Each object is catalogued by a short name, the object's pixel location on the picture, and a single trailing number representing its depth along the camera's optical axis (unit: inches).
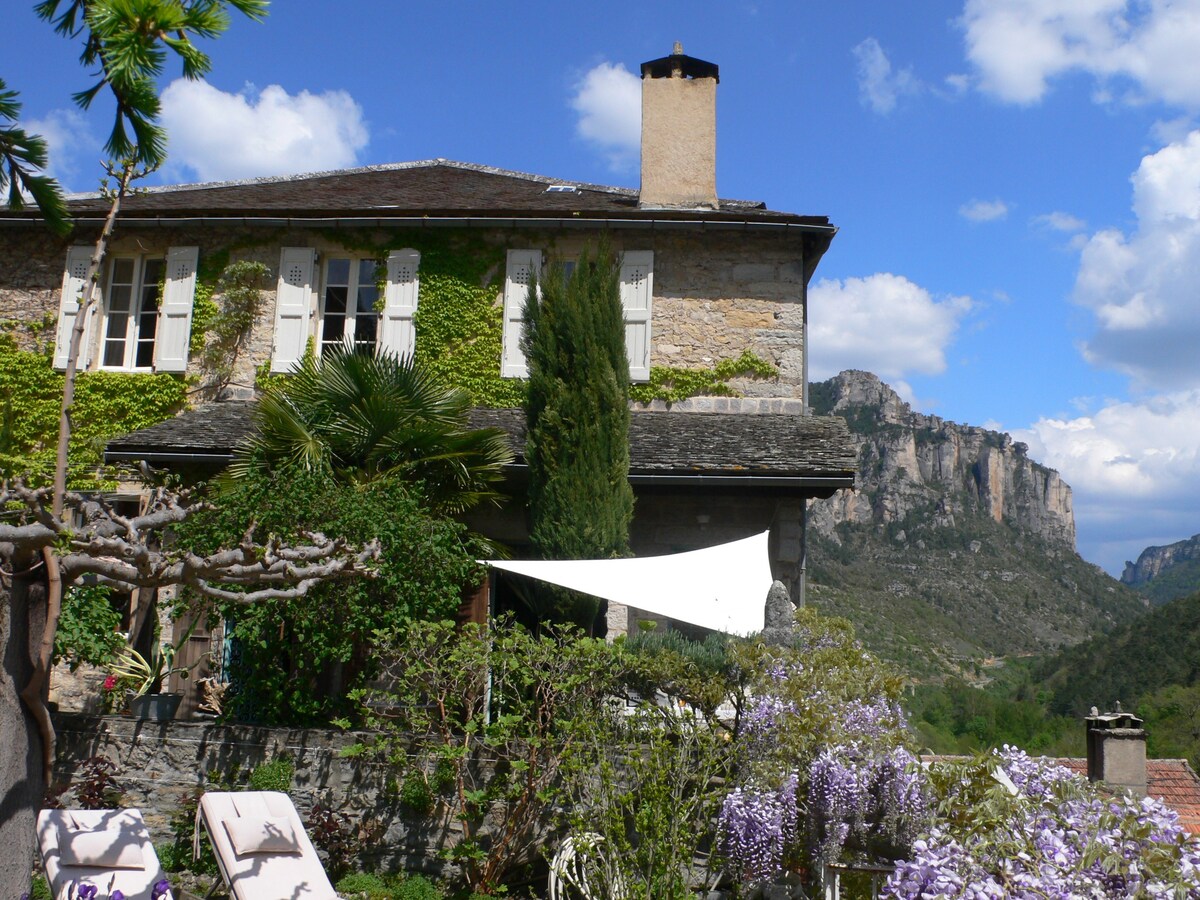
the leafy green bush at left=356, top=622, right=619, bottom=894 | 270.2
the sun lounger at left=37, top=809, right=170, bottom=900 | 231.6
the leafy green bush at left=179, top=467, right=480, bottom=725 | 309.6
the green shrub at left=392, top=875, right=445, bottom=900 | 265.4
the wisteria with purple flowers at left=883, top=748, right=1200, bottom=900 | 148.5
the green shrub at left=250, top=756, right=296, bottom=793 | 291.1
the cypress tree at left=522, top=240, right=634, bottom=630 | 362.9
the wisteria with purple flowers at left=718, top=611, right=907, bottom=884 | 223.5
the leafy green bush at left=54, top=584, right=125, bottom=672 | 315.0
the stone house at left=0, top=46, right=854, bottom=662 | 450.0
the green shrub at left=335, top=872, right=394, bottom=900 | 267.0
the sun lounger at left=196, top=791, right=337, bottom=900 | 238.7
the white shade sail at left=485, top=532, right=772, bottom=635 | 319.6
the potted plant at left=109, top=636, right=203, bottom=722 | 350.0
